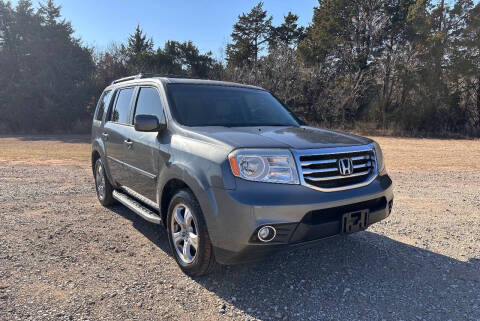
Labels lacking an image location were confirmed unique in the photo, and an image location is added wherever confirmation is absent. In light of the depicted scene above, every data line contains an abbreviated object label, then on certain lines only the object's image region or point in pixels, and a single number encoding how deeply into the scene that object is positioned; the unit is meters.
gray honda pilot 2.75
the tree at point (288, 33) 35.88
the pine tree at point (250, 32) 36.16
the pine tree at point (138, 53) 32.03
